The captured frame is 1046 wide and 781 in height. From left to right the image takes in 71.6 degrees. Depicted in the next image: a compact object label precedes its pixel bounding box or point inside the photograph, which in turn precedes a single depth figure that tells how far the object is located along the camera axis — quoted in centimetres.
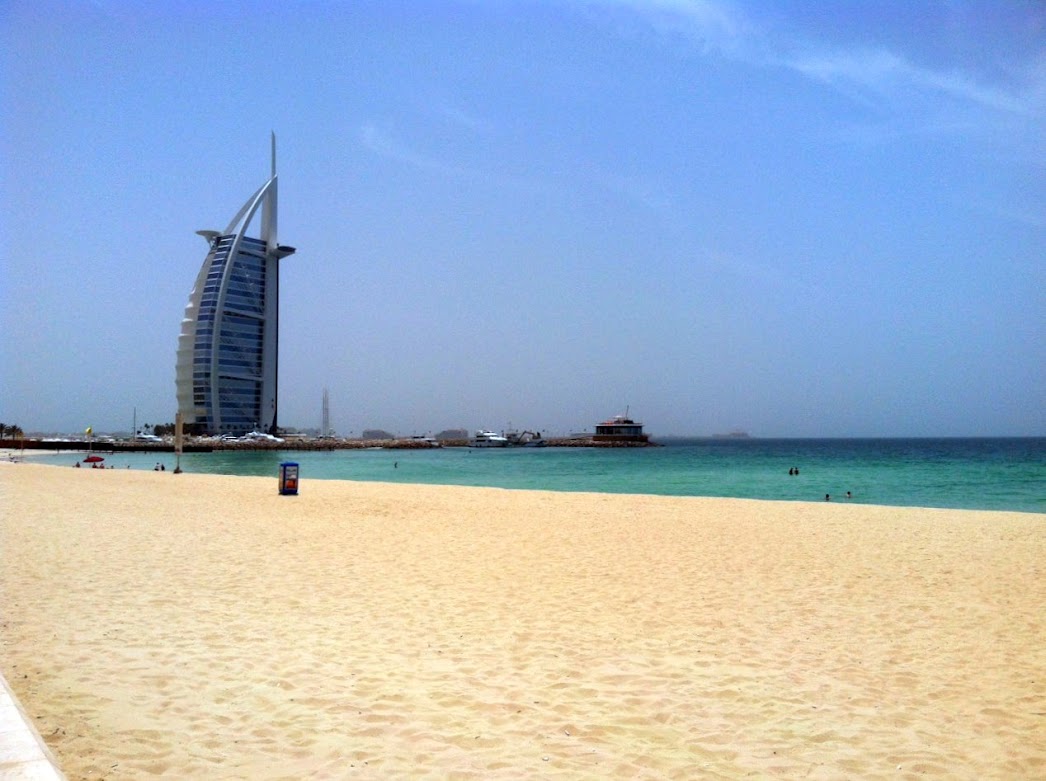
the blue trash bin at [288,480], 2128
